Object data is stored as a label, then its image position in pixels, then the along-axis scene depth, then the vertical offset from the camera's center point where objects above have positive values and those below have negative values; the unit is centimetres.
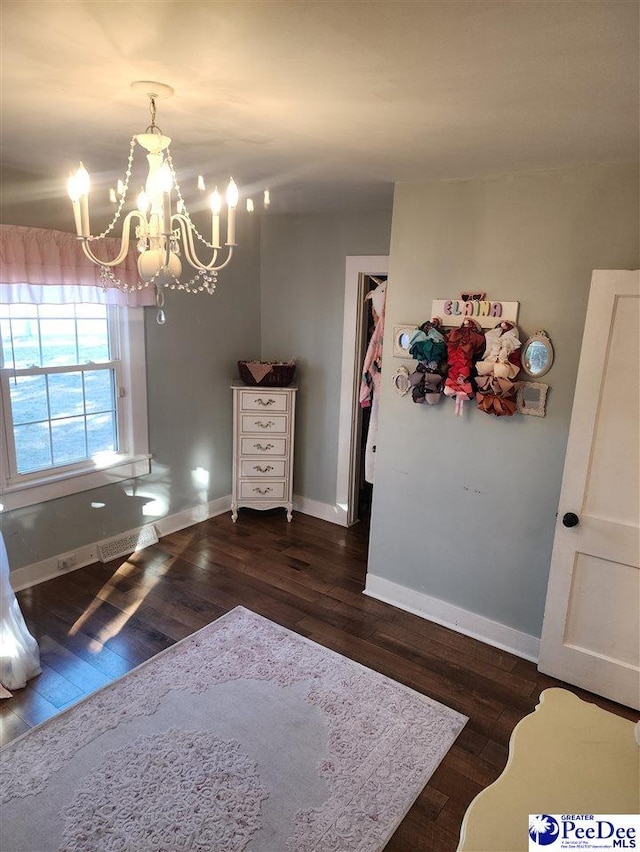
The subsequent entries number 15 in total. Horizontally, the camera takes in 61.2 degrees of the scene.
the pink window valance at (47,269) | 290 +22
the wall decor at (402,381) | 308 -34
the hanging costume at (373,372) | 392 -38
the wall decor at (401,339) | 303 -10
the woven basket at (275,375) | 426 -47
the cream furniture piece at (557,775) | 128 -114
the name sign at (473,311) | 268 +6
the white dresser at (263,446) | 430 -104
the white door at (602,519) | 231 -85
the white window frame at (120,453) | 320 -95
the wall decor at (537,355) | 257 -14
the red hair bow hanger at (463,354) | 273 -16
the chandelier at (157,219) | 162 +28
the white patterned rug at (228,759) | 187 -174
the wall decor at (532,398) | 261 -35
